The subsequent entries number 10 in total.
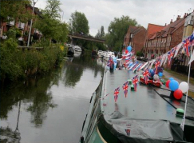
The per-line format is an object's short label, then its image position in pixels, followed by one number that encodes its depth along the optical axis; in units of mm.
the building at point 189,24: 28119
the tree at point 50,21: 23825
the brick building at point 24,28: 30853
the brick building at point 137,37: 63209
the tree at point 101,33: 153575
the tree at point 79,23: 84375
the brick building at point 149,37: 49091
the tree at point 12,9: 10625
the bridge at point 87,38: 72312
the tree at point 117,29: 71688
